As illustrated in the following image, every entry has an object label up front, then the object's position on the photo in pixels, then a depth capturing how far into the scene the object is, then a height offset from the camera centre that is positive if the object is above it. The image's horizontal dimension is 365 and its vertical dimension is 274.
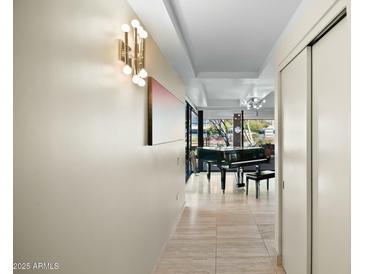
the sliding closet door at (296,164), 2.23 -0.25
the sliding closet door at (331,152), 1.56 -0.10
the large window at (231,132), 11.30 +0.10
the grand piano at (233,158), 7.32 -0.60
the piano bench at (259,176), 6.59 -0.96
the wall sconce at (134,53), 1.89 +0.57
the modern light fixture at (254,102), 7.70 +0.89
